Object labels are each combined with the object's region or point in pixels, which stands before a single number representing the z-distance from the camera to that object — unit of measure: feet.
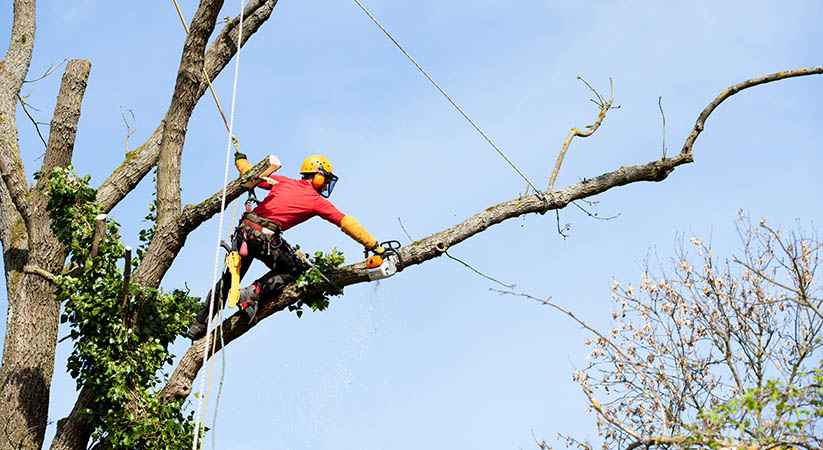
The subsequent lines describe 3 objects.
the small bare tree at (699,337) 63.51
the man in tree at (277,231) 47.52
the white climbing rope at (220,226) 44.17
